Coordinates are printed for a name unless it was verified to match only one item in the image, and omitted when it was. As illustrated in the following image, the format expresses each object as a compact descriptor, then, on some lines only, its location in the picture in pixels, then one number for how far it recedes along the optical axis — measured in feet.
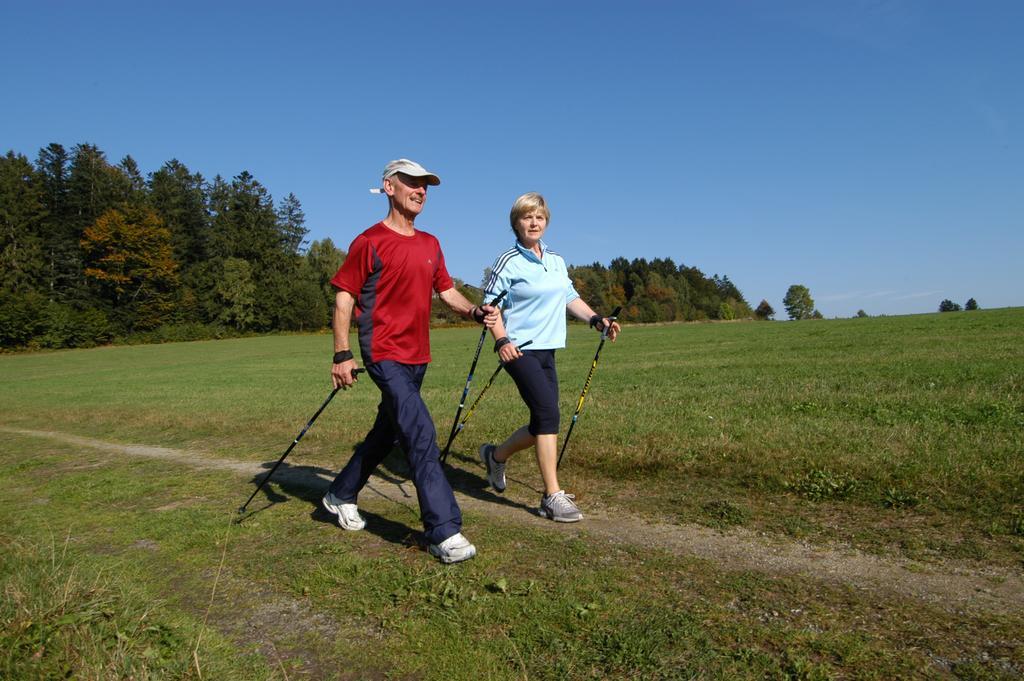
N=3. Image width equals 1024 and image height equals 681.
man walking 15.85
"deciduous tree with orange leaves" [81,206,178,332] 229.25
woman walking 18.70
